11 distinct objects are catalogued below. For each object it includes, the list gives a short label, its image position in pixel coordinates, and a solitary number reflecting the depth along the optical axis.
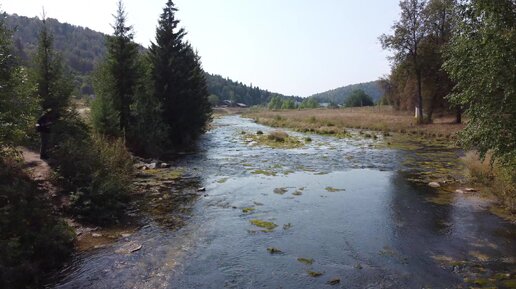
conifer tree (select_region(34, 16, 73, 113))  18.72
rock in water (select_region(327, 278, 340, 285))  9.59
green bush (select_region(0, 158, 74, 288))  8.74
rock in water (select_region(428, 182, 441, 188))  19.53
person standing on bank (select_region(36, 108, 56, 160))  16.64
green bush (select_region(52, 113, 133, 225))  13.63
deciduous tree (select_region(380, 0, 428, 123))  45.22
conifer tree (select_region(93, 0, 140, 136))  27.36
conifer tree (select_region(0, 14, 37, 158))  10.96
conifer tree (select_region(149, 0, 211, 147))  32.97
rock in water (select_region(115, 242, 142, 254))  11.20
